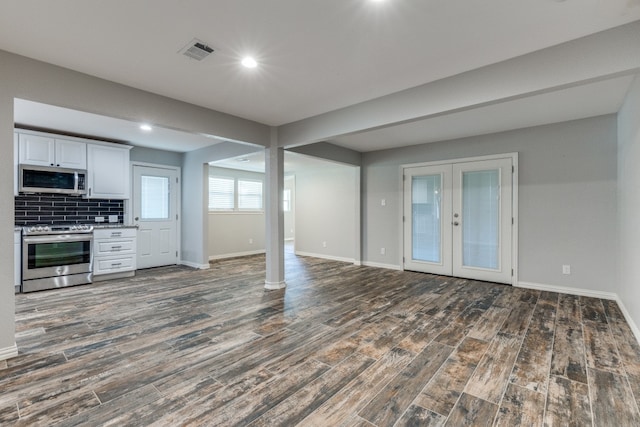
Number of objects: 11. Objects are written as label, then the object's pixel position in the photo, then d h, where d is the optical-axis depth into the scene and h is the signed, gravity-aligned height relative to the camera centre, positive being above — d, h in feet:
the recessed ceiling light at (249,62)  8.06 +4.22
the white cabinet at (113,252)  16.15 -2.21
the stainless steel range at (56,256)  13.93 -2.14
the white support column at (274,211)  14.38 +0.13
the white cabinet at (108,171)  16.83 +2.45
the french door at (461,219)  15.33 -0.27
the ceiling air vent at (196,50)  7.29 +4.18
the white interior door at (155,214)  19.43 -0.05
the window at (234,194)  23.76 +1.67
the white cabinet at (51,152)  14.62 +3.18
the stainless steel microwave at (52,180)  14.87 +1.74
